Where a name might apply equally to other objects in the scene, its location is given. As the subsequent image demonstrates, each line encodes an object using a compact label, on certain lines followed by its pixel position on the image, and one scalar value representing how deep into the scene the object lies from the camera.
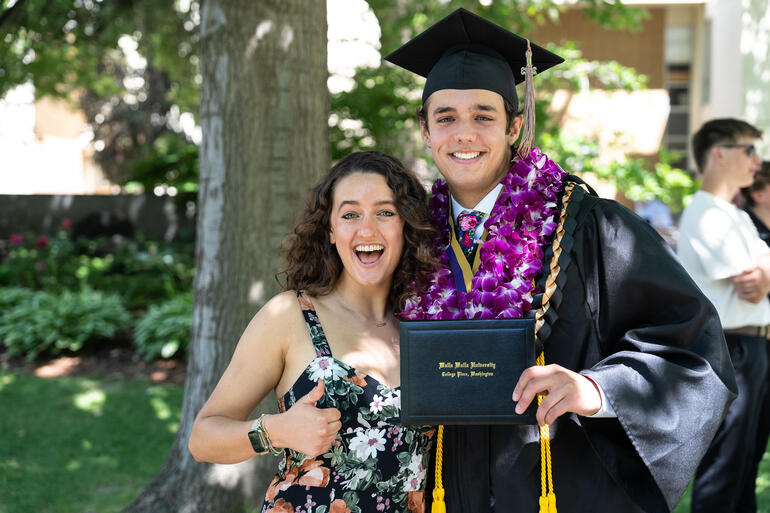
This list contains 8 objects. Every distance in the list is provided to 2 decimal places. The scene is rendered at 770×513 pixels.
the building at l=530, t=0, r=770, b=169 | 10.26
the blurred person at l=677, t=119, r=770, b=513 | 4.12
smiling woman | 2.20
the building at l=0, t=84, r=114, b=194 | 25.31
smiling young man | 2.00
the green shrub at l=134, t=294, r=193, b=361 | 8.31
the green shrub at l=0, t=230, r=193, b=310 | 10.77
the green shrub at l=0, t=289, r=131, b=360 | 8.73
